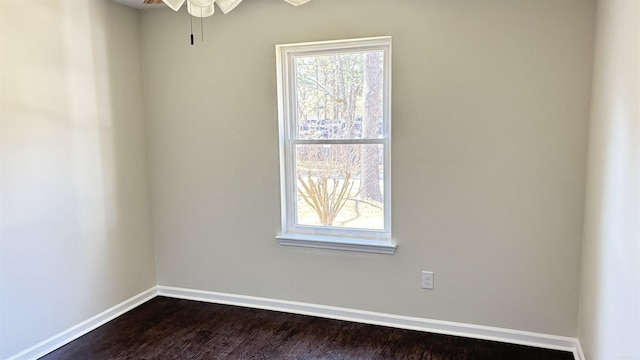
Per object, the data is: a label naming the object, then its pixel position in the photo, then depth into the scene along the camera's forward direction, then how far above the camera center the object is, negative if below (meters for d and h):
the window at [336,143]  2.95 -0.04
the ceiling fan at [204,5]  1.78 +0.60
